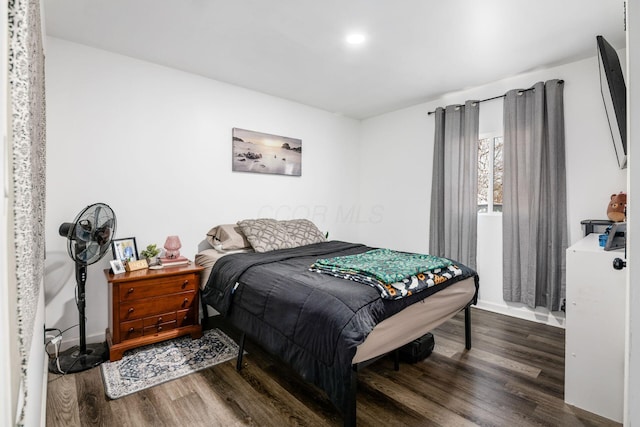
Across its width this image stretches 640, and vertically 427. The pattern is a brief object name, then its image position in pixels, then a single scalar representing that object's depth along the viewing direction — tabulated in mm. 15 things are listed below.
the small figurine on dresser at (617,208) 2508
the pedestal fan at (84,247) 2117
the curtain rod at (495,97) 2994
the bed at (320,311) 1535
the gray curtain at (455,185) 3604
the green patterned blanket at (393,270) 1851
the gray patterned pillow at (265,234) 3090
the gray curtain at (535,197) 3021
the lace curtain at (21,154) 564
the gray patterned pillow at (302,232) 3420
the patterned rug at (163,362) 2043
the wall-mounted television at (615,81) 1694
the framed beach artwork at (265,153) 3566
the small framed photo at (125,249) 2625
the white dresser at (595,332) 1762
